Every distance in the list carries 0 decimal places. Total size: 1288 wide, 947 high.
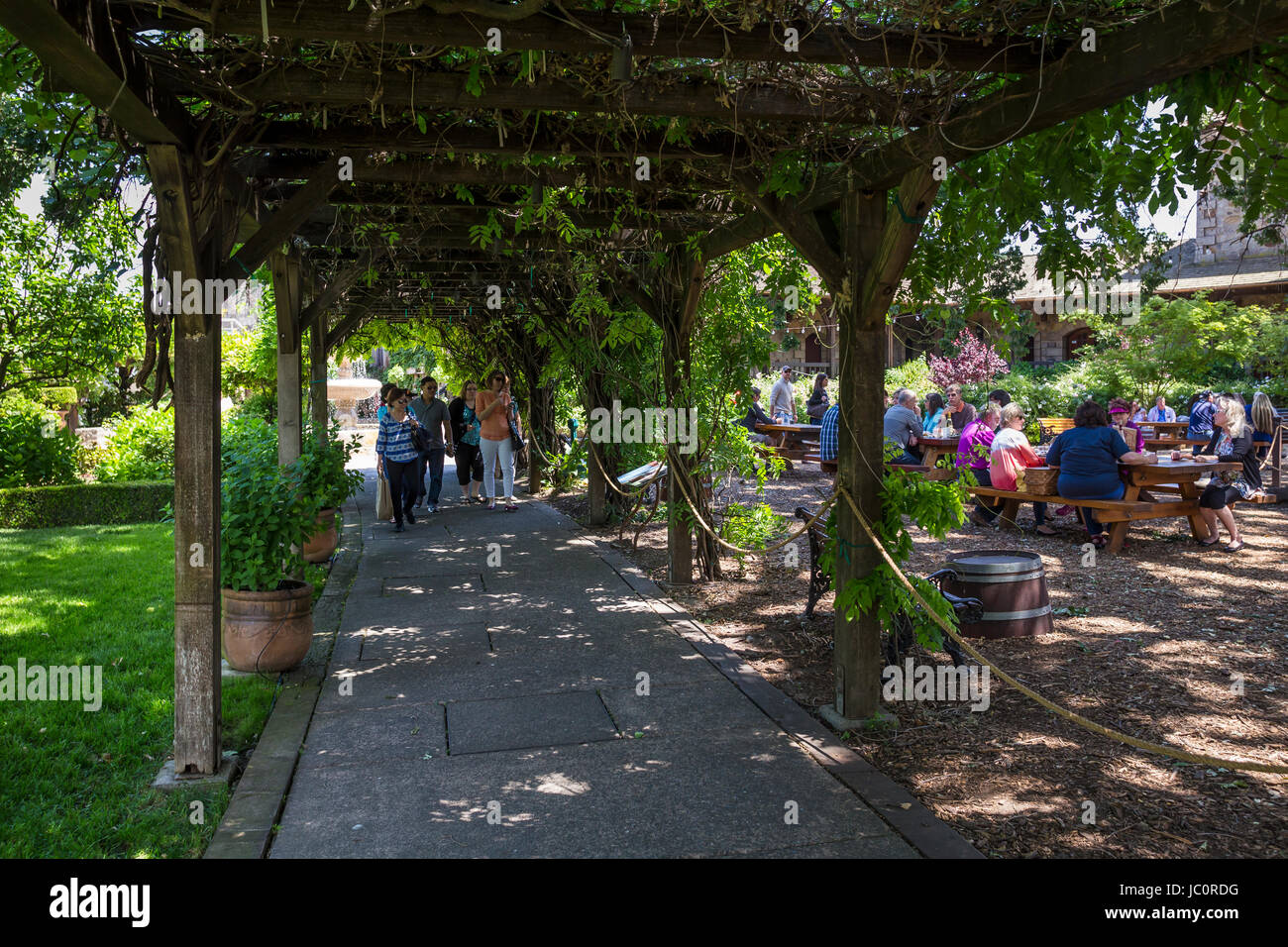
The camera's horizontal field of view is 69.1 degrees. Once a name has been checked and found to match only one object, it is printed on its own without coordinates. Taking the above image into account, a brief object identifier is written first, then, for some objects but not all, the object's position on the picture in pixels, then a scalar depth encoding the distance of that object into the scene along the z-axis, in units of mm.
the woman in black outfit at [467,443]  14125
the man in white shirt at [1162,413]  16453
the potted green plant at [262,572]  5570
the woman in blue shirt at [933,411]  13766
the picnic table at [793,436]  15977
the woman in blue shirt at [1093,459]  9109
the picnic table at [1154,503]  8945
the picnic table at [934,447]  11992
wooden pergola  3328
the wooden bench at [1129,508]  8938
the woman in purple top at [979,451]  10672
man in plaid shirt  11086
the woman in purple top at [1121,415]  14881
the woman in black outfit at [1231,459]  9062
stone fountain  31594
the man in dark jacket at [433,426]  12844
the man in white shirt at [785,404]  17734
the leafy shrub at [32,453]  13109
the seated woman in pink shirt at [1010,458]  10047
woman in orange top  12211
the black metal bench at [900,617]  5438
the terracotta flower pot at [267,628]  5617
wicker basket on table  9453
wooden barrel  6160
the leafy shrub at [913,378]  21594
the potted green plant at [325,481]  6612
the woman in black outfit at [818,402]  17562
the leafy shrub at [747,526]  7957
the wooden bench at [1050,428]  15444
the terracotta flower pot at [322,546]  9344
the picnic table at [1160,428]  15227
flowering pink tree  21547
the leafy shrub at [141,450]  14023
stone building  20984
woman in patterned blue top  10867
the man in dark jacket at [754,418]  16386
